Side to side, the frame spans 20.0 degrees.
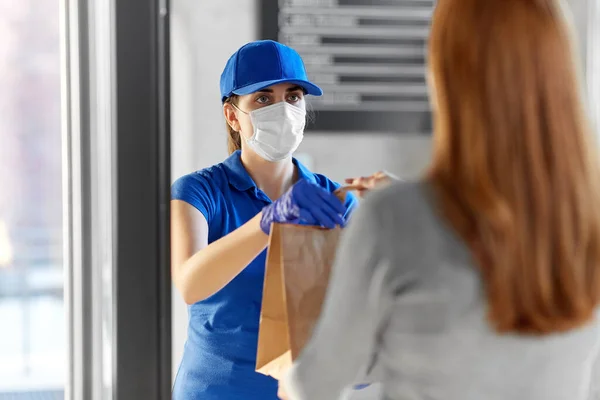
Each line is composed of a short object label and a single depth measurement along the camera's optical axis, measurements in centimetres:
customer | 286
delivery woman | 336
